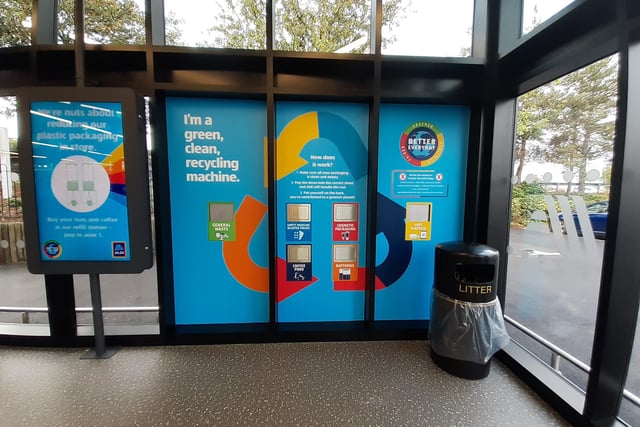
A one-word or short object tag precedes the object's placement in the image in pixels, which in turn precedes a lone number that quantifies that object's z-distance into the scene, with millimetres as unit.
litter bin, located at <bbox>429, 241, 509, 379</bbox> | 1909
